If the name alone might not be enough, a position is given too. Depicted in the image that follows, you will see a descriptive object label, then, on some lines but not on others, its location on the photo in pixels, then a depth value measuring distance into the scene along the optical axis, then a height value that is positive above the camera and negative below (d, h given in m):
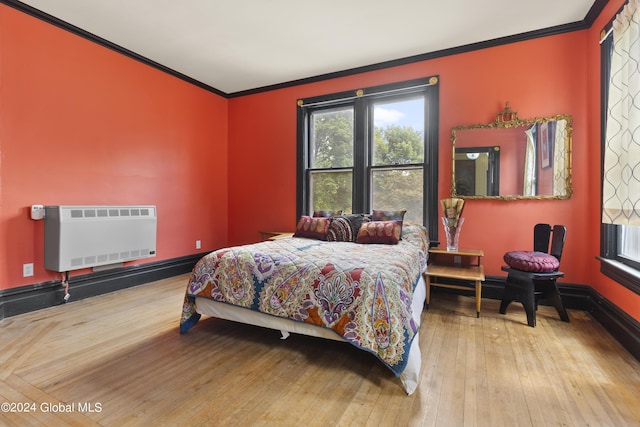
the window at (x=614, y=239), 2.14 -0.22
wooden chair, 2.53 -0.63
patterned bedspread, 1.72 -0.51
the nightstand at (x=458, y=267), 2.71 -0.58
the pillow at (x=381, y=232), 3.05 -0.23
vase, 3.13 -0.22
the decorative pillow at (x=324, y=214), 3.84 -0.06
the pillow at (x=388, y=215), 3.42 -0.07
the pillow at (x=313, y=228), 3.42 -0.22
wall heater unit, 2.81 -0.28
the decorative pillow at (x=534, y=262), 2.53 -0.43
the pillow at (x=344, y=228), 3.34 -0.21
